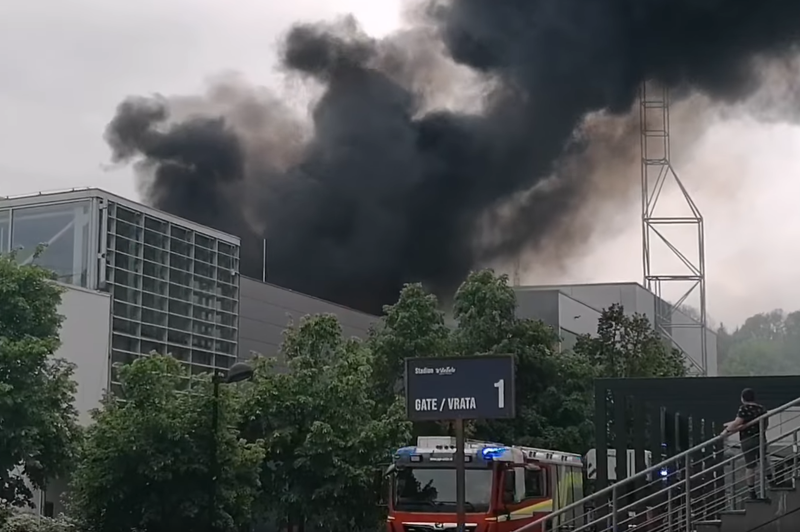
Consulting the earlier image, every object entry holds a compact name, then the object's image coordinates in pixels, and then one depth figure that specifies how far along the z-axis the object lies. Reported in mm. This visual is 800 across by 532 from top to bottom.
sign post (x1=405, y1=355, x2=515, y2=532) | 14445
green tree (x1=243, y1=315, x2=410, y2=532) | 29109
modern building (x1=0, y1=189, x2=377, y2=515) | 36125
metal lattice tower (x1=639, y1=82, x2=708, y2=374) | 52281
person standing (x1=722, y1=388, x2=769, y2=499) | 14727
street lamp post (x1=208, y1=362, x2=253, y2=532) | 24062
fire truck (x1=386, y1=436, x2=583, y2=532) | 20906
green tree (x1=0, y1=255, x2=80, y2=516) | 25828
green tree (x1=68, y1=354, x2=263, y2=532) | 26422
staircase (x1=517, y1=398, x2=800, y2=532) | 14117
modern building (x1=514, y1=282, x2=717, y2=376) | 61844
